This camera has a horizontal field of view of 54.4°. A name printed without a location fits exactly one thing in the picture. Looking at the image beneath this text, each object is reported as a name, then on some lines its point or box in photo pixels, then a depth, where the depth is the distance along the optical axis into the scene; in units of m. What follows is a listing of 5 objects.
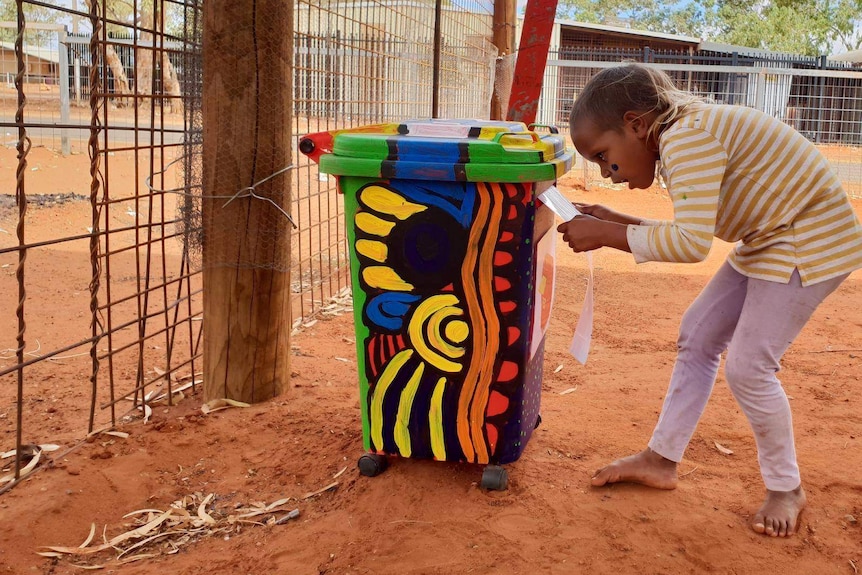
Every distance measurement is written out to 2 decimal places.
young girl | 2.35
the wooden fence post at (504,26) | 8.70
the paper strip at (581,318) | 2.55
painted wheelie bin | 2.56
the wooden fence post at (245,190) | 3.43
